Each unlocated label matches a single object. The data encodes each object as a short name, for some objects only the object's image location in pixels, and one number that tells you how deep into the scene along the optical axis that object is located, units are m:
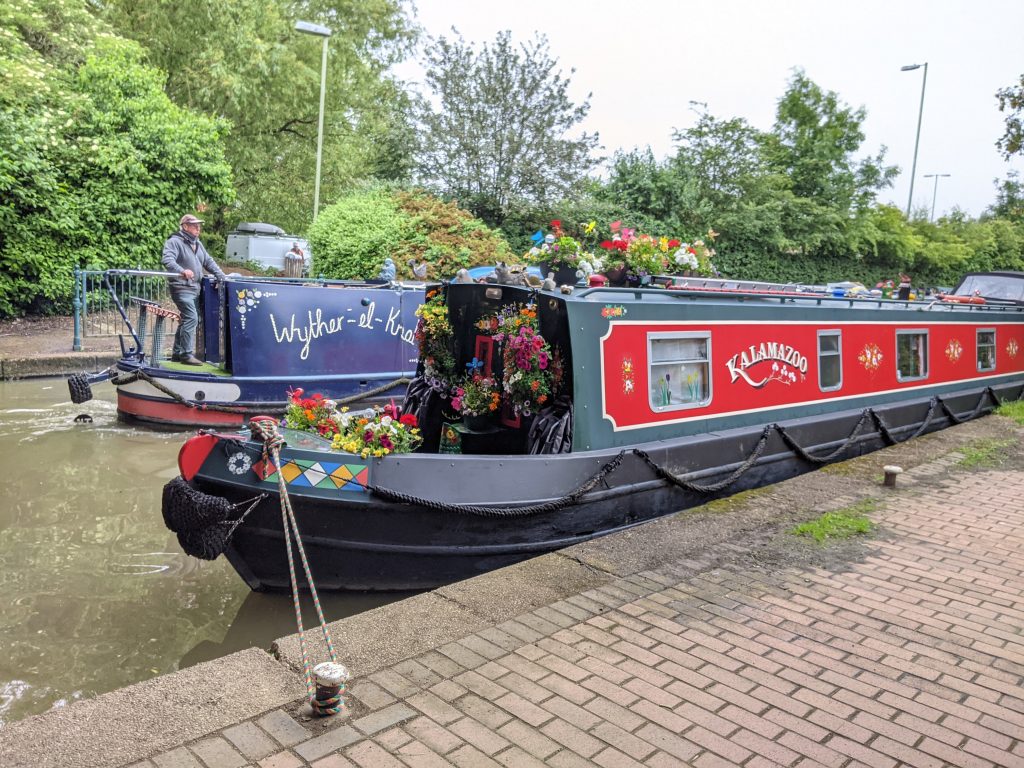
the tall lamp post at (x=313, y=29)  16.67
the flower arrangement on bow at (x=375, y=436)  4.74
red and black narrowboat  4.75
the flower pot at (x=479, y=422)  5.89
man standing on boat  9.31
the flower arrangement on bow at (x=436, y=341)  6.05
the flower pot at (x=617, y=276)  6.49
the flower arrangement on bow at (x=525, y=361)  5.24
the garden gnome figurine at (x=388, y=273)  10.70
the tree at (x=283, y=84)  20.50
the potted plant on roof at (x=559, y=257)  6.12
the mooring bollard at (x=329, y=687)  2.79
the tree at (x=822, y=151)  26.48
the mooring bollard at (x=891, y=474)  6.21
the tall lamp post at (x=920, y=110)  29.56
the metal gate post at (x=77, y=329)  12.87
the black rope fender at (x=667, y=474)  4.72
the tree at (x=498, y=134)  18.89
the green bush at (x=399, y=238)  14.88
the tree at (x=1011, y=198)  36.06
